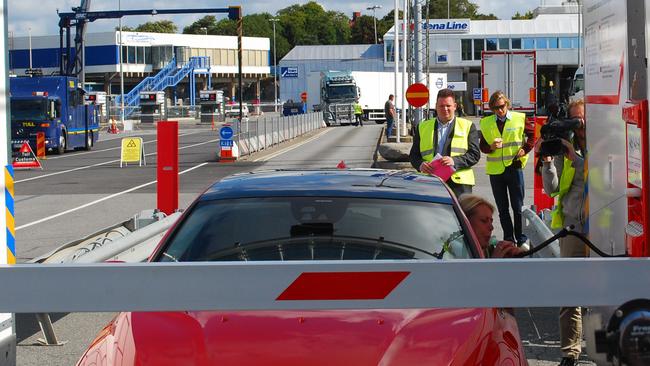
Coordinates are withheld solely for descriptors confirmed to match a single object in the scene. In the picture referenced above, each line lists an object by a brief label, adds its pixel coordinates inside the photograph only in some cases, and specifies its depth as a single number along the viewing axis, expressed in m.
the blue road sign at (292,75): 66.03
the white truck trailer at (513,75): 41.09
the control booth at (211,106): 77.16
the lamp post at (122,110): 69.78
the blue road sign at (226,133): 32.12
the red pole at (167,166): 13.59
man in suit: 9.84
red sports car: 3.70
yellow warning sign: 31.47
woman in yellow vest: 11.51
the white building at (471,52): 63.75
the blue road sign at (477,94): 62.14
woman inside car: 5.65
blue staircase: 81.06
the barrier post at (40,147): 36.91
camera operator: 6.19
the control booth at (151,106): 76.06
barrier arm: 2.46
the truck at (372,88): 70.62
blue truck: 38.78
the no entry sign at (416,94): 25.95
